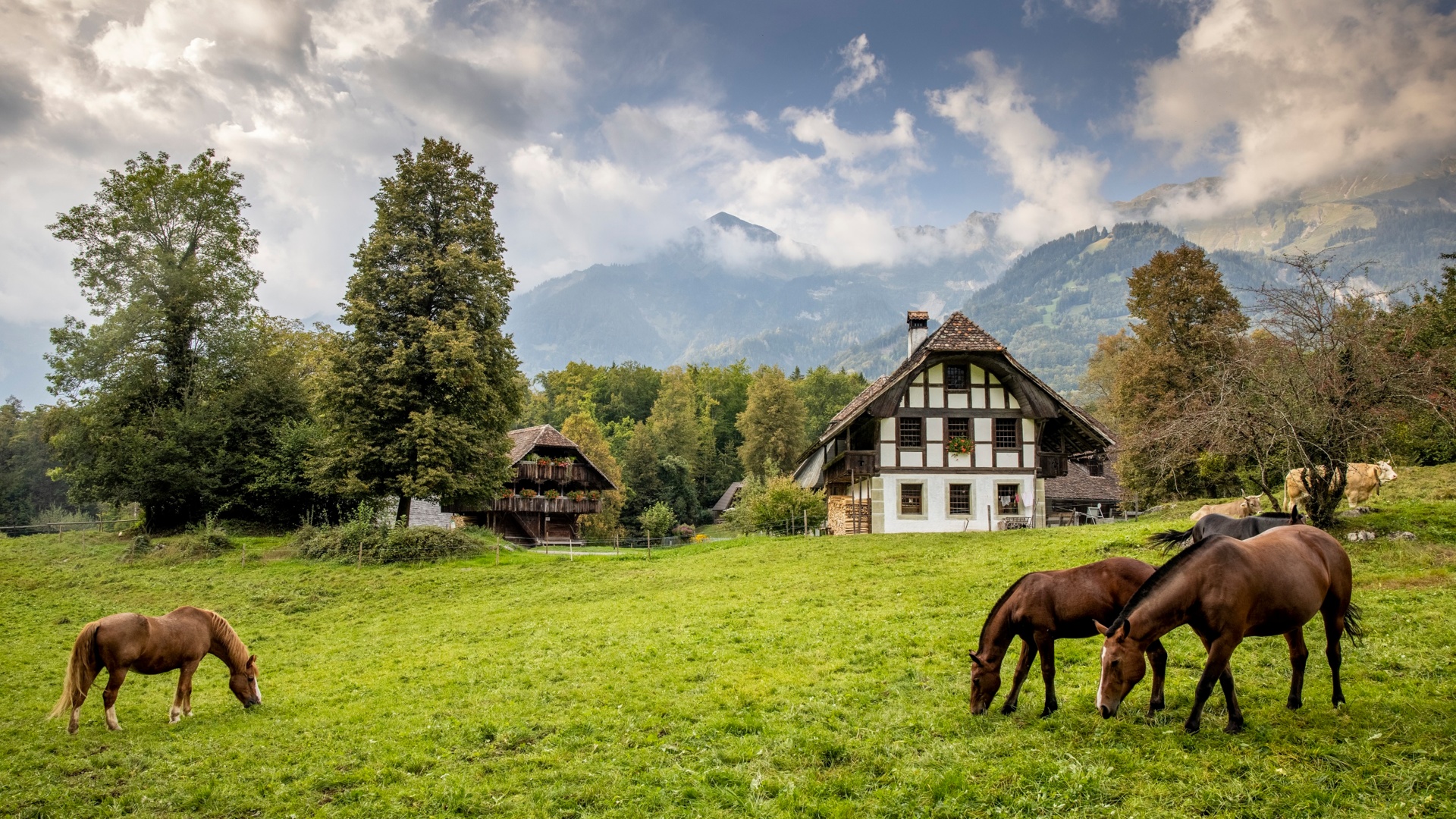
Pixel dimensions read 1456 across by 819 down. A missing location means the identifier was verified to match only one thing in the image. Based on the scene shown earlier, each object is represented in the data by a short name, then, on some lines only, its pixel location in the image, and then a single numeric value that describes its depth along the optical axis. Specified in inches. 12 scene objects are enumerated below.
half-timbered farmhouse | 1221.7
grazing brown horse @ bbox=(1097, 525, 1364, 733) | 275.7
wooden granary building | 1715.1
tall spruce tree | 1151.6
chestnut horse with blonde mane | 394.0
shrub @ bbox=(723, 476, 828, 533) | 1424.7
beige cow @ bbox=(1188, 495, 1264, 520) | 748.6
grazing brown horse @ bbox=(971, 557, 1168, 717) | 320.5
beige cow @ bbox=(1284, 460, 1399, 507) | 750.5
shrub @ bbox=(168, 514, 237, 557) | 1127.1
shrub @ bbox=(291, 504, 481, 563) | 1092.5
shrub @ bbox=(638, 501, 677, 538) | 1920.5
